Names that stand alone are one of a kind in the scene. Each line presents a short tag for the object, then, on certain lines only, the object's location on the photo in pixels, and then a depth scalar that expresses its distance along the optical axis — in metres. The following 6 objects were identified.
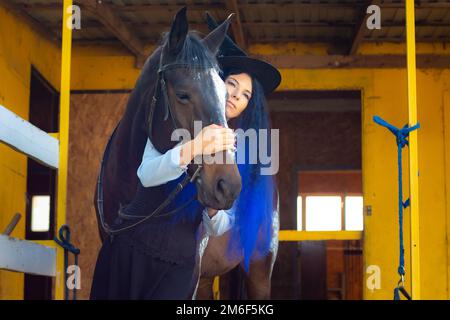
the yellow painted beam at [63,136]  4.03
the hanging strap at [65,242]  3.97
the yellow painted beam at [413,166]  3.79
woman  4.27
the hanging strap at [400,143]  3.78
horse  3.28
